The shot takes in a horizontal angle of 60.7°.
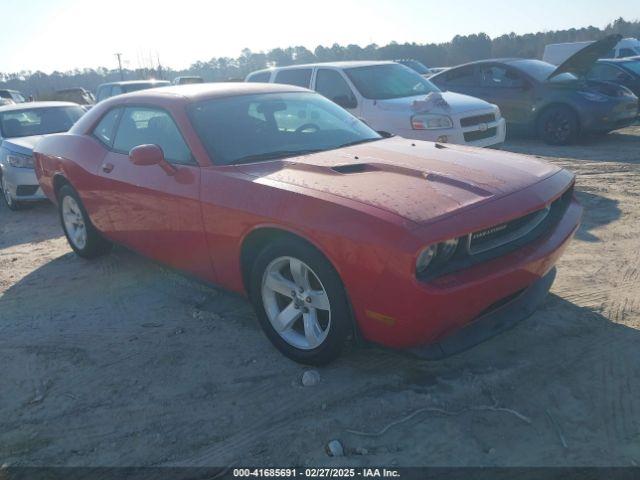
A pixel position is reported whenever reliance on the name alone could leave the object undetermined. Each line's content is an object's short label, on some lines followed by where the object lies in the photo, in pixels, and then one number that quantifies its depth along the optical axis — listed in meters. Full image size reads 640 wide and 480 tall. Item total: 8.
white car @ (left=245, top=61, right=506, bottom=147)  7.22
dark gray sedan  9.60
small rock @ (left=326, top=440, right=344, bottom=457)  2.47
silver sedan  7.47
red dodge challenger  2.60
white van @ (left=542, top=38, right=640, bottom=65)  18.53
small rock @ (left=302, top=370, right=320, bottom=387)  3.02
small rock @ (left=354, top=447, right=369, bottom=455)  2.47
